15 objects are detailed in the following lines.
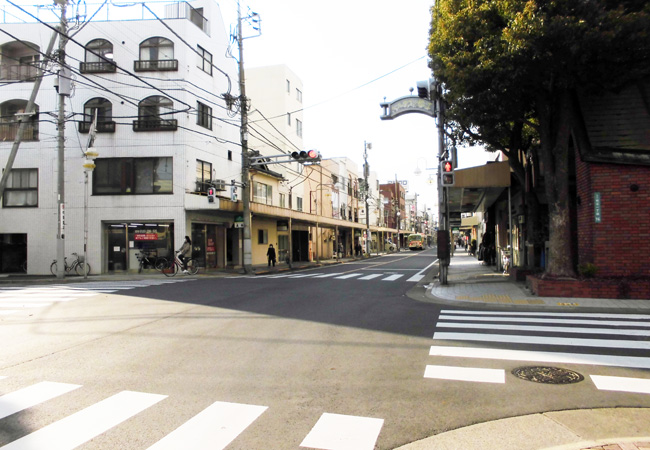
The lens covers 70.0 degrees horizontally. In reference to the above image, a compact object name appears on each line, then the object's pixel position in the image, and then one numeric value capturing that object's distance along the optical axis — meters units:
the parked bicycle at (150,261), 23.66
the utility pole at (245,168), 24.23
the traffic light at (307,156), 21.41
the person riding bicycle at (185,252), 22.02
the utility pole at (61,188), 20.39
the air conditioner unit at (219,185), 26.06
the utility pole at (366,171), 50.25
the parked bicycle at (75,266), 23.06
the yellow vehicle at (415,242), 78.81
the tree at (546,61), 9.83
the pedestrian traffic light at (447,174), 14.79
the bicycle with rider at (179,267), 22.47
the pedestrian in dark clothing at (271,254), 29.98
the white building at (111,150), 24.02
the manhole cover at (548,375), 5.23
